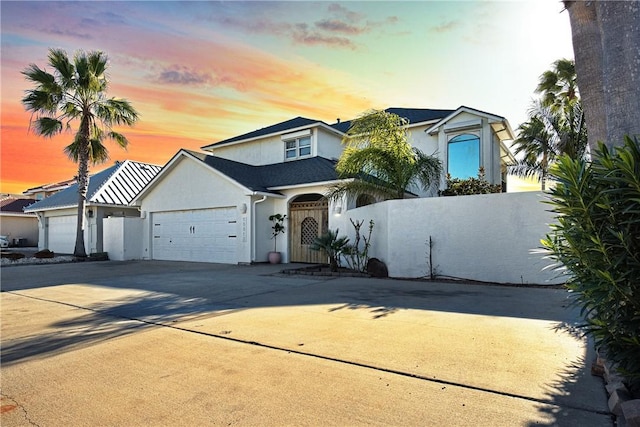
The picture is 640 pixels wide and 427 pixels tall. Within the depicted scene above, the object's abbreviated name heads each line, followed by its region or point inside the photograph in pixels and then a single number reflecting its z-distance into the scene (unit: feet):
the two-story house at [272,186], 53.78
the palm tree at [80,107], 60.44
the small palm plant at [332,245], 41.37
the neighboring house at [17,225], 116.47
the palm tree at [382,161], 40.68
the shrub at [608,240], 8.75
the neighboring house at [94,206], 71.72
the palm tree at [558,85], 65.16
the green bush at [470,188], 42.11
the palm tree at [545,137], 59.98
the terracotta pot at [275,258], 54.29
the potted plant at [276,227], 55.98
